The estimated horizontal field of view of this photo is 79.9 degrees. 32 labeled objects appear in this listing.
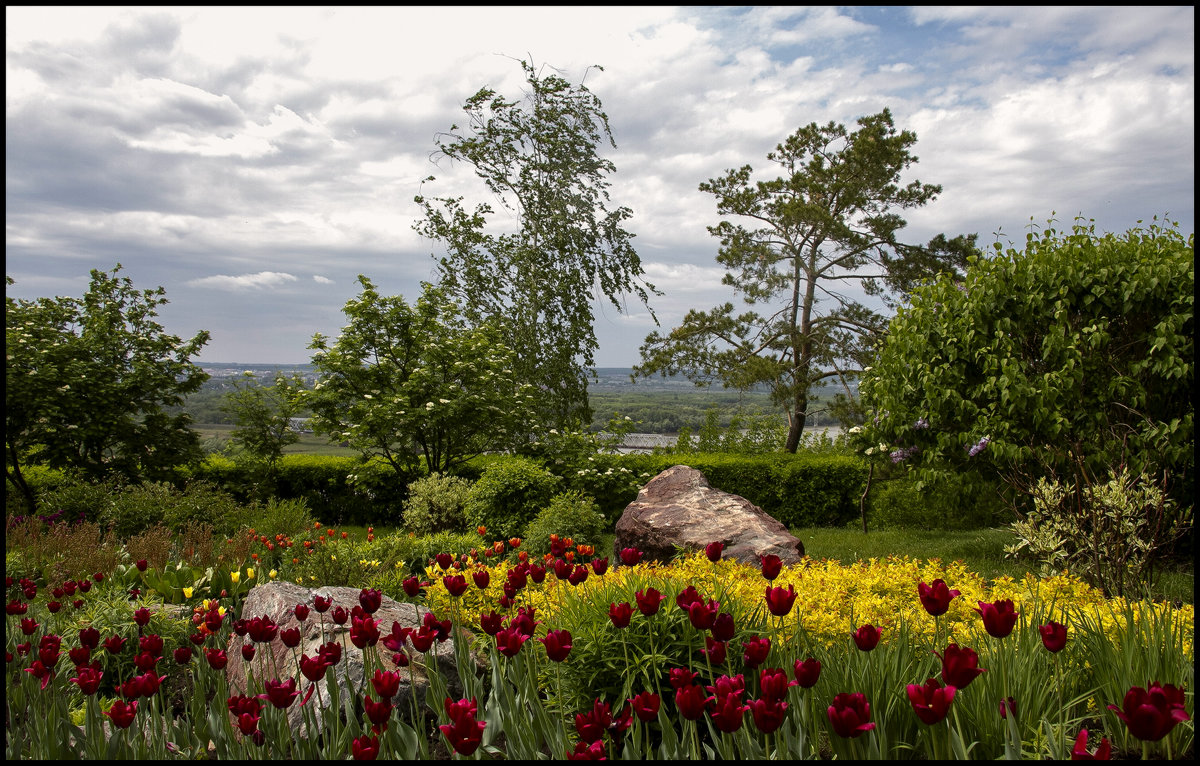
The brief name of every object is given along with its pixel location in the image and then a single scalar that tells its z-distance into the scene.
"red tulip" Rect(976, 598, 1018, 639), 2.00
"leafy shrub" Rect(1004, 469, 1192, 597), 4.59
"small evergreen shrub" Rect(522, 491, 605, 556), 7.45
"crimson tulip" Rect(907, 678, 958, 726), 1.68
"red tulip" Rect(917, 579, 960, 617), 2.15
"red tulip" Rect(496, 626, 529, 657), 2.23
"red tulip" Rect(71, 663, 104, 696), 2.34
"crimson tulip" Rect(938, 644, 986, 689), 1.71
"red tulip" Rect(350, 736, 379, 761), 1.75
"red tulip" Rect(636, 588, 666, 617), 2.26
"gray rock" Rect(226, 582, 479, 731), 3.18
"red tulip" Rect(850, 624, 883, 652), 2.03
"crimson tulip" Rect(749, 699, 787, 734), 1.66
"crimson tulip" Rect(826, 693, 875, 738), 1.67
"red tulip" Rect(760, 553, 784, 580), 2.51
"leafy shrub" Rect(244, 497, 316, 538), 7.95
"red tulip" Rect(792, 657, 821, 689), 1.87
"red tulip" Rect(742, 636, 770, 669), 2.04
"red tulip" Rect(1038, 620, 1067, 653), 1.98
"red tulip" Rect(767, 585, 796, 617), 2.18
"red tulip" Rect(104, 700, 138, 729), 2.09
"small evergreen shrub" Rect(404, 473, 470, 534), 9.27
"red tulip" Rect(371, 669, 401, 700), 1.97
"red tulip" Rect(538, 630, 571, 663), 2.16
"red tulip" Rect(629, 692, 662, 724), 2.00
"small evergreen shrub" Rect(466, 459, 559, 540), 9.13
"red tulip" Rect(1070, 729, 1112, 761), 1.67
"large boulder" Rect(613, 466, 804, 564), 6.61
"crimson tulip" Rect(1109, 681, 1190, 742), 1.56
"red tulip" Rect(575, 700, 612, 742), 1.83
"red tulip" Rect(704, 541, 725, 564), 2.94
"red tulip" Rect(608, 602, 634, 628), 2.32
